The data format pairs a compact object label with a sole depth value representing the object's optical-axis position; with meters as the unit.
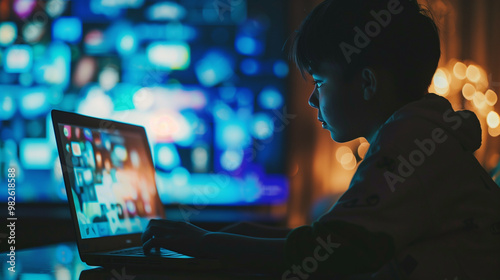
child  0.59
